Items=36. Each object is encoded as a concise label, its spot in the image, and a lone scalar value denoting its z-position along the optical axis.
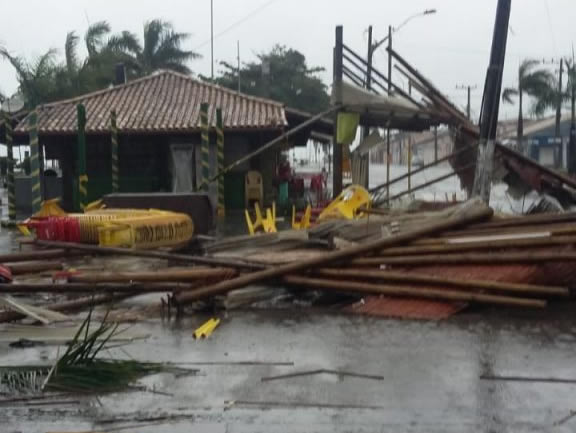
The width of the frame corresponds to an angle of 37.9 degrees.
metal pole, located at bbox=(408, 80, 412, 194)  17.80
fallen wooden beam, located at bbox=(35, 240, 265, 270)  8.55
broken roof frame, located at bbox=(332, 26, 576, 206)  16.27
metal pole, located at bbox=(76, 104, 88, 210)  19.22
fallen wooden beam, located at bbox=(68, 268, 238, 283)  8.32
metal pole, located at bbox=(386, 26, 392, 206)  18.43
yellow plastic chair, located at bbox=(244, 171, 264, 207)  23.91
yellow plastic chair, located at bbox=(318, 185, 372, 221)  13.02
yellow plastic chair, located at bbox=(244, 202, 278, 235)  13.23
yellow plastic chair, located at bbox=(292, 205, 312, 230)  13.52
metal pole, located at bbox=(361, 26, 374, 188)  19.69
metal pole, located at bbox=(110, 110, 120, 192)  21.70
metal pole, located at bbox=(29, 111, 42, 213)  18.97
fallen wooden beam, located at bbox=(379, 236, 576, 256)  8.32
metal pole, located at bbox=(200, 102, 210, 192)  20.55
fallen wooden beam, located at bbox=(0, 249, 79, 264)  9.25
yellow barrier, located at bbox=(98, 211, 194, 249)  12.05
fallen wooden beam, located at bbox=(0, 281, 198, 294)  7.93
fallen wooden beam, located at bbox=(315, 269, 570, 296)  7.92
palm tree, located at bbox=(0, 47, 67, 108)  31.33
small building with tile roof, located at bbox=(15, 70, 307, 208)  23.27
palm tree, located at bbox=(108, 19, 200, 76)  42.66
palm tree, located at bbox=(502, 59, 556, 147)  49.97
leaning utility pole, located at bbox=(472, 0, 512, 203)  13.15
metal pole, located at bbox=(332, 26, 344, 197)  17.98
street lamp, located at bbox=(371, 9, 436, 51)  34.59
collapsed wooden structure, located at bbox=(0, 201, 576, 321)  8.02
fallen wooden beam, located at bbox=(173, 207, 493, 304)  8.09
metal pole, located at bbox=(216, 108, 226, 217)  21.59
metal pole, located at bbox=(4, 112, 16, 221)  21.33
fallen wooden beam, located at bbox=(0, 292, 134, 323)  7.45
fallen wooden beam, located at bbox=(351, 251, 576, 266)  8.05
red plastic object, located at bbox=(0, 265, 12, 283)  8.31
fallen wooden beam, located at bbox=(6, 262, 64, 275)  9.24
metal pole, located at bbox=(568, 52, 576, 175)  37.91
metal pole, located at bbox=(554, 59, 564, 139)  49.69
